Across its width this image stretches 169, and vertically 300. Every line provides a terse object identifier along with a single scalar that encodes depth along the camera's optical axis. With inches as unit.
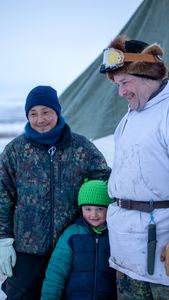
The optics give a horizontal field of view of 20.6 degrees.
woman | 85.8
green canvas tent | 234.4
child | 83.8
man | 66.8
